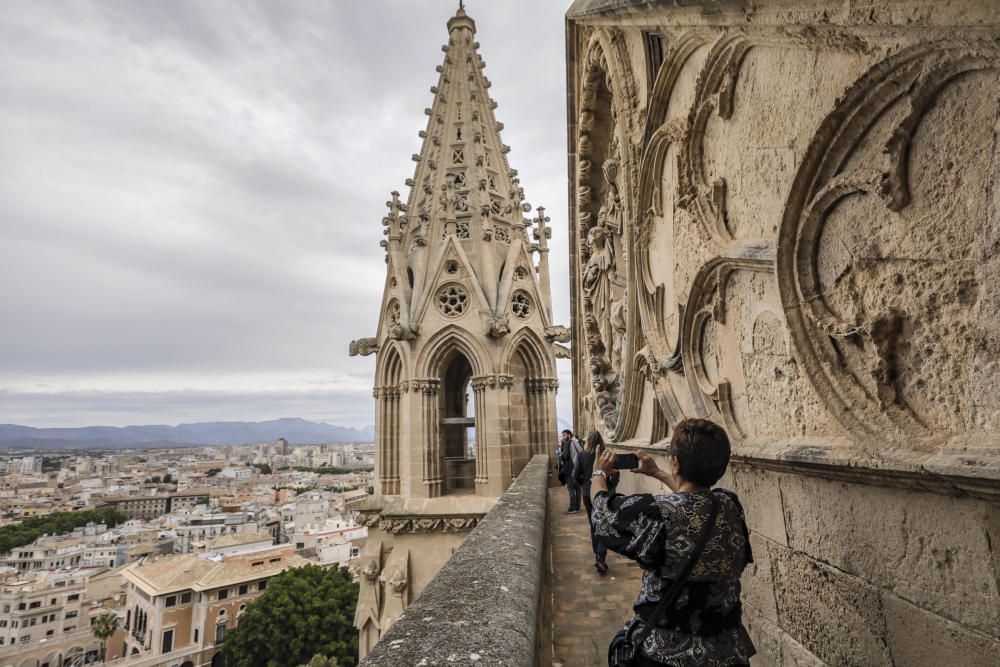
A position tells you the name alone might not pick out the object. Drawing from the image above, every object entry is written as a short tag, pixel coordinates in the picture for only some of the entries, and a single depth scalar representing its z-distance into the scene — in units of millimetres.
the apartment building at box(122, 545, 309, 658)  42094
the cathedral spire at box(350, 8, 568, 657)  10930
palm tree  43875
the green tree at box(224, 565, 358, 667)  31031
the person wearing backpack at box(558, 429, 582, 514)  6801
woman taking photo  1395
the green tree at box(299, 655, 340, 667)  27500
